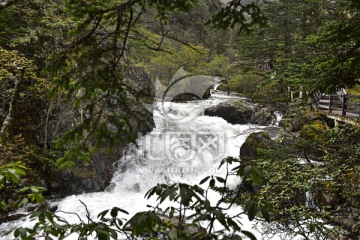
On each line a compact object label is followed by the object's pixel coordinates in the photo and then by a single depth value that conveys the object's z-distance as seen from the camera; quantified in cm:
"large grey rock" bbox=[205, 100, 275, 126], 1652
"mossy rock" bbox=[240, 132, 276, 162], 900
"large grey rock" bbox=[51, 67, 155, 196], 943
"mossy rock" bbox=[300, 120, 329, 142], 923
